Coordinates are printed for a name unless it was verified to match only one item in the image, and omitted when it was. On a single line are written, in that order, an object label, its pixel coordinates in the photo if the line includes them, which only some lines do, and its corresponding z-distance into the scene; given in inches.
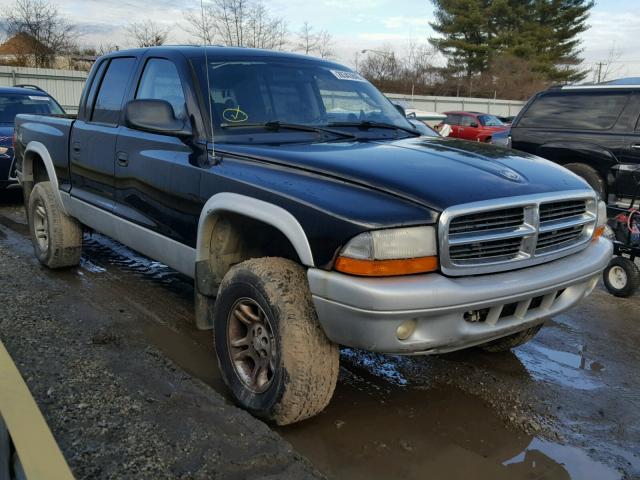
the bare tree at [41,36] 1243.0
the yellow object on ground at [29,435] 65.8
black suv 303.3
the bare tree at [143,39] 948.7
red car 823.6
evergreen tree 1878.7
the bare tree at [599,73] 2031.3
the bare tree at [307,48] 1223.4
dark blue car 349.7
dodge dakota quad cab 99.9
